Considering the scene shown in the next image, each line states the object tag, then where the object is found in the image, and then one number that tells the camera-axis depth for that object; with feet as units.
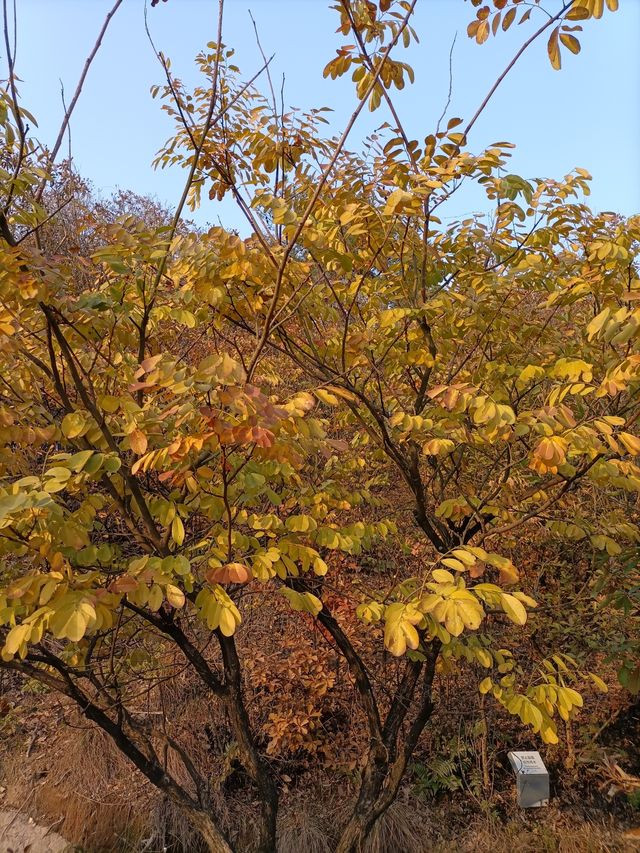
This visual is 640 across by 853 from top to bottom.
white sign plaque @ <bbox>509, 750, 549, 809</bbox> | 13.80
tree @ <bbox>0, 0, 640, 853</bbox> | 5.28
